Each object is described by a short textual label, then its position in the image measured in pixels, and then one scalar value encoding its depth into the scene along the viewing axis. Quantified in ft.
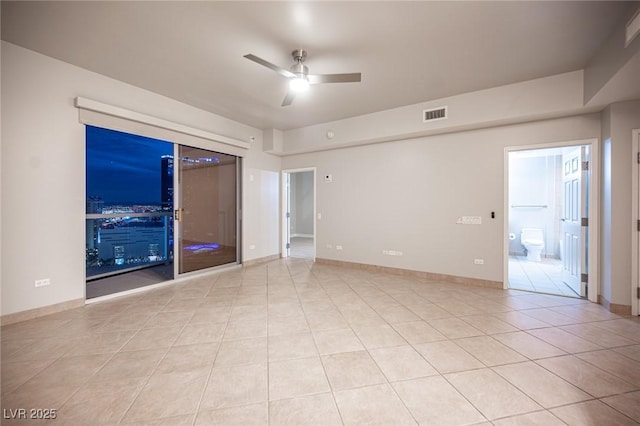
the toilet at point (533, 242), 18.93
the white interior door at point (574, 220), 11.70
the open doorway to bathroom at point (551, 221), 11.61
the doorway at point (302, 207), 34.23
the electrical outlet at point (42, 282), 9.22
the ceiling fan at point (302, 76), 8.74
